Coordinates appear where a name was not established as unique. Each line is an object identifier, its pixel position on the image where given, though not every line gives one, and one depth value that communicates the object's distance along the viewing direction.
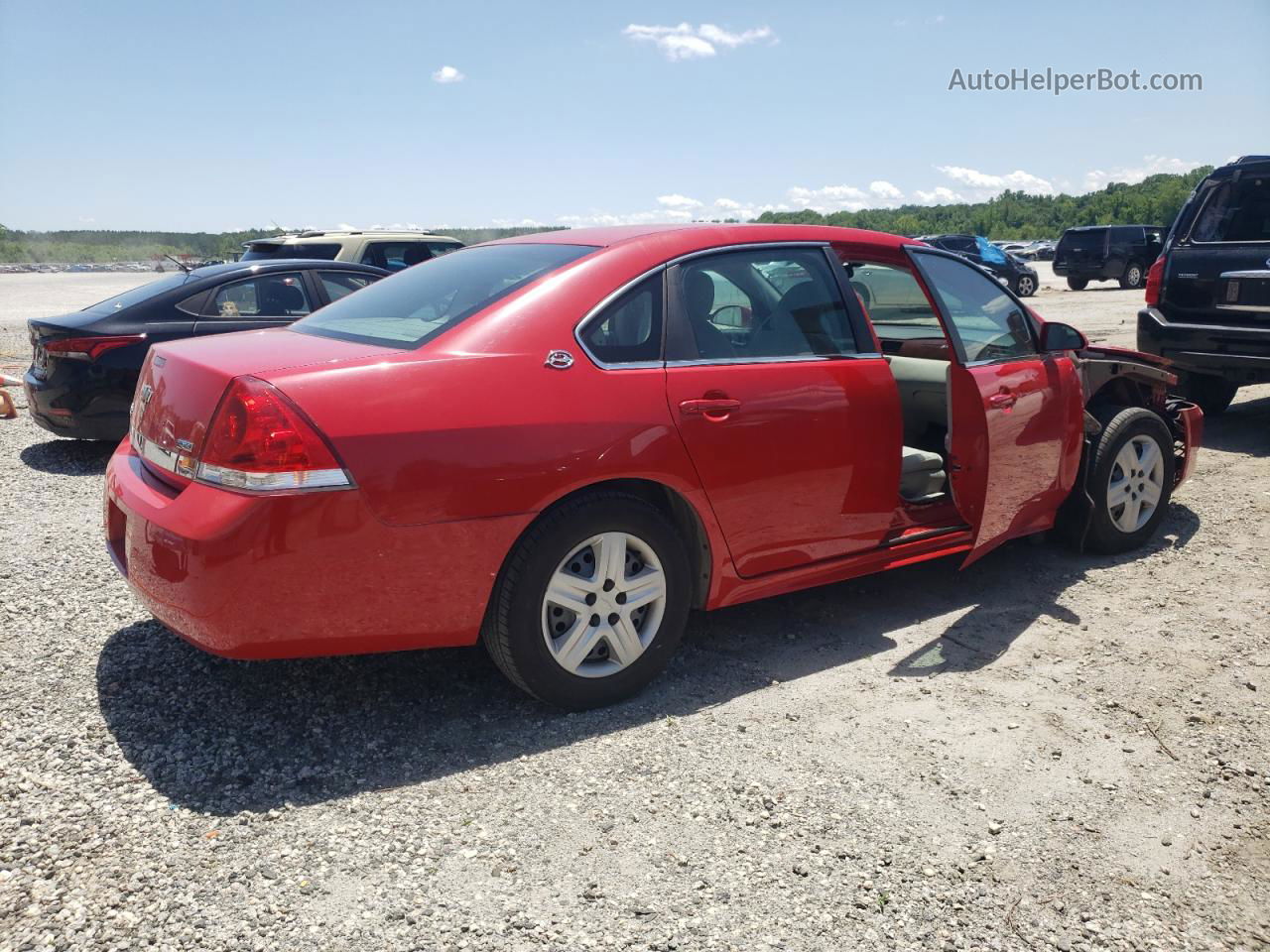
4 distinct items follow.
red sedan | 2.98
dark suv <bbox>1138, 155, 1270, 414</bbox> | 7.43
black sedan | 7.14
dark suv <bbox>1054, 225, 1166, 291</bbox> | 28.19
